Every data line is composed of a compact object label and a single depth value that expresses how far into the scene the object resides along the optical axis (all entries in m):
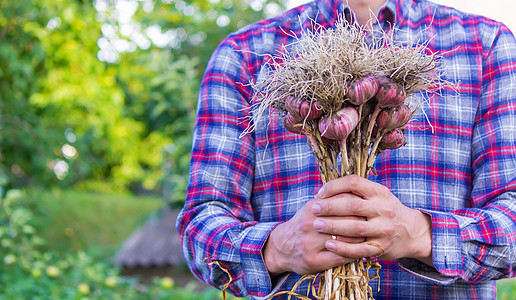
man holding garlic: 1.06
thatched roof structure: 5.86
